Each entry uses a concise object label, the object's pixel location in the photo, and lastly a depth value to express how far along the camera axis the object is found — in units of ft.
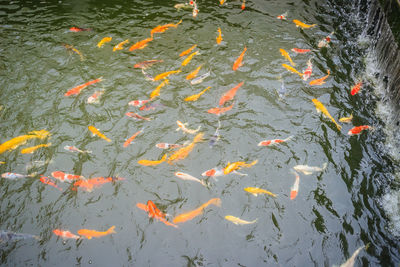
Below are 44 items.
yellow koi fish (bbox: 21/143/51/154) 13.73
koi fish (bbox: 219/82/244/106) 16.26
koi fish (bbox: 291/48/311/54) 19.16
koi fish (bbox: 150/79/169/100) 16.51
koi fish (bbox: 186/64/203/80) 17.54
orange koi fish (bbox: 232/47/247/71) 18.31
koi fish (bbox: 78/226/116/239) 11.02
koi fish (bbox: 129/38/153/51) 19.67
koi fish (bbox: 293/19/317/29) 21.13
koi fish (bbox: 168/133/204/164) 13.67
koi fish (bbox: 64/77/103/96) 16.61
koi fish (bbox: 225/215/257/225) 11.48
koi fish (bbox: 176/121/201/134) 14.81
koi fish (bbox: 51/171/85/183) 12.68
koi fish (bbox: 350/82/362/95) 16.39
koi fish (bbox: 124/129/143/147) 14.26
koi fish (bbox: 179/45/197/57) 19.20
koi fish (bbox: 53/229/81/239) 10.97
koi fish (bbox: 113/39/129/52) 19.66
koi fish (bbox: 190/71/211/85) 17.22
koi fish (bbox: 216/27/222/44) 20.14
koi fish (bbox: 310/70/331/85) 17.01
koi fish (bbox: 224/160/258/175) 13.10
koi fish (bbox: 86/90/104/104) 16.25
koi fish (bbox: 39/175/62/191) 12.50
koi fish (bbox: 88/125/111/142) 14.55
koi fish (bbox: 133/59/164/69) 18.30
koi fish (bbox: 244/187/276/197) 12.33
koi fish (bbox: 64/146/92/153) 13.94
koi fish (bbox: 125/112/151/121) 15.39
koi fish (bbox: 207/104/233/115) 15.60
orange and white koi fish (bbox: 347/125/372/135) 14.26
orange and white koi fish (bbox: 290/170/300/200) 12.22
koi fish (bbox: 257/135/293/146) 14.06
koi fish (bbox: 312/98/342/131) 15.15
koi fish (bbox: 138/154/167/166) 13.44
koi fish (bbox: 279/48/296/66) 18.64
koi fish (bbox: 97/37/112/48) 19.98
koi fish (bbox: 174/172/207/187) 12.85
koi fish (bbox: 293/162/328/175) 12.99
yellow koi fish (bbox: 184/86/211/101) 16.30
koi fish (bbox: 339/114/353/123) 14.90
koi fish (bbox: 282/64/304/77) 17.63
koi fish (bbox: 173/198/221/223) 11.58
